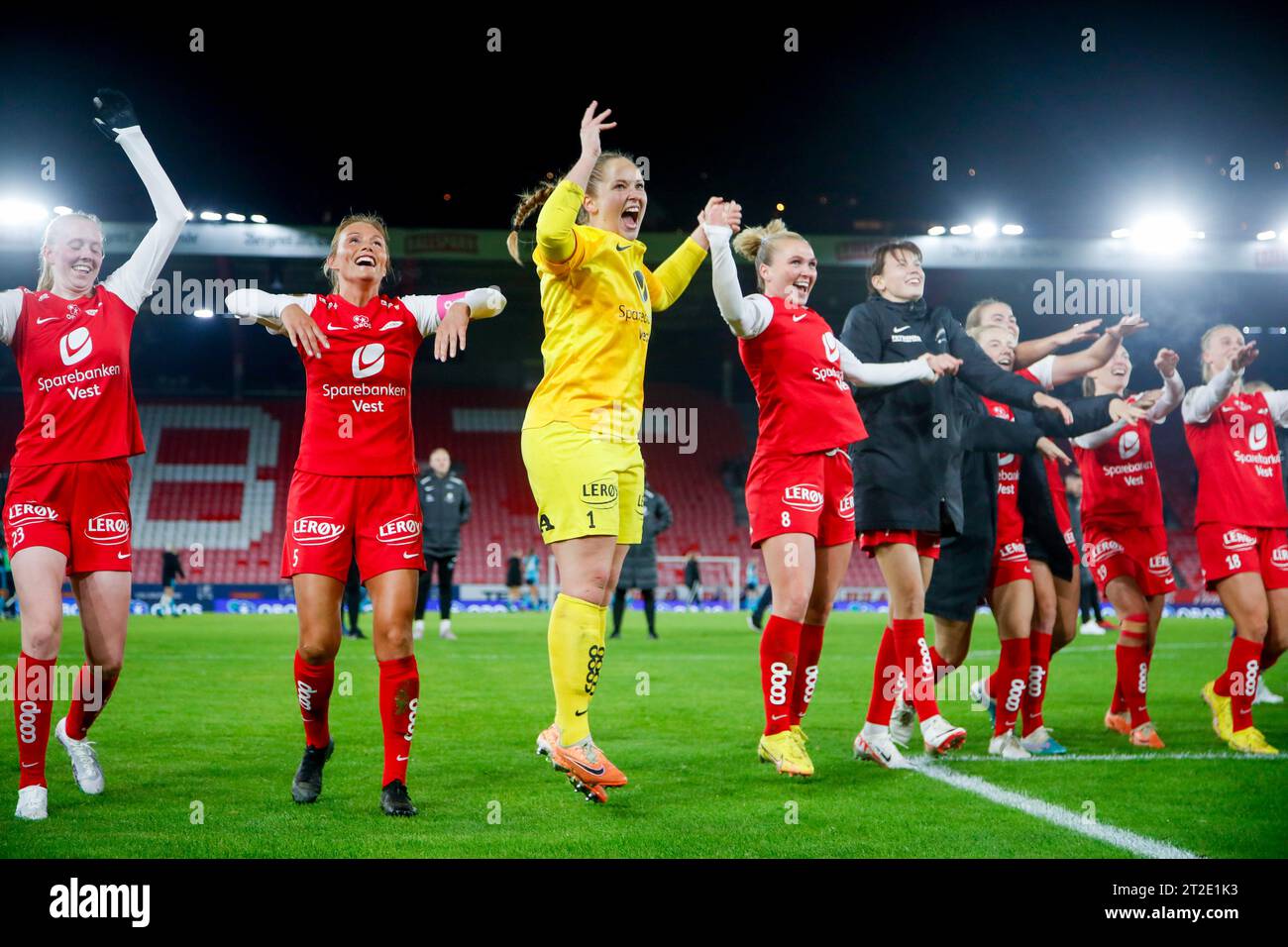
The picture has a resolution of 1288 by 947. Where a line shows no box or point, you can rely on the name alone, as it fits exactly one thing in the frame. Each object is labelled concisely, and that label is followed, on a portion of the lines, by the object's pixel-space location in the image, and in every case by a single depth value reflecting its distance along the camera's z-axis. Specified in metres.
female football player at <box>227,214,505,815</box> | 4.41
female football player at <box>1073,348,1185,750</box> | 6.43
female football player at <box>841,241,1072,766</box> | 5.41
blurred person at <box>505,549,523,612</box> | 26.77
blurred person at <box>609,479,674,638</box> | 15.89
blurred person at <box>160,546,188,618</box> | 23.14
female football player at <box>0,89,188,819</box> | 4.46
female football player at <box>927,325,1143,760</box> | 5.80
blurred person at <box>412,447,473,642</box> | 14.65
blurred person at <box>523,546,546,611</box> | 27.39
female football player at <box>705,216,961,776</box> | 5.02
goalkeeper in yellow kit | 4.36
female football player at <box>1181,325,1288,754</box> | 6.09
